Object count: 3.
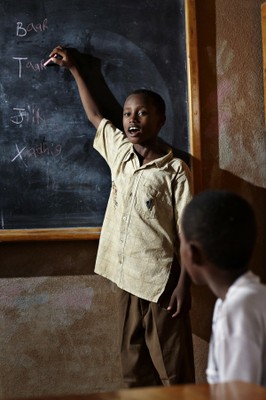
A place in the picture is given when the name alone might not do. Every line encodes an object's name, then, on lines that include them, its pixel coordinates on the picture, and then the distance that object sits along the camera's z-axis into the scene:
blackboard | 2.88
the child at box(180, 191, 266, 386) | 1.30
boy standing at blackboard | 2.69
